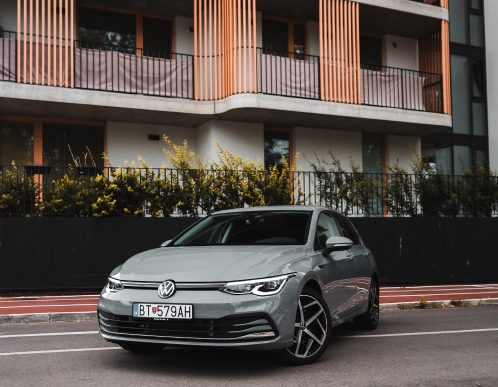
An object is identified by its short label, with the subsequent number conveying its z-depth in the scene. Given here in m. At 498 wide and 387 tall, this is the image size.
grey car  4.84
